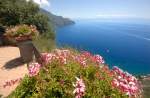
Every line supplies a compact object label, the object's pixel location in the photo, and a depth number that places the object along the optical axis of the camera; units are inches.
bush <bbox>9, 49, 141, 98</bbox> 43.2
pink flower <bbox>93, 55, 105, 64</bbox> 57.0
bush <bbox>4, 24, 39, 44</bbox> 113.5
